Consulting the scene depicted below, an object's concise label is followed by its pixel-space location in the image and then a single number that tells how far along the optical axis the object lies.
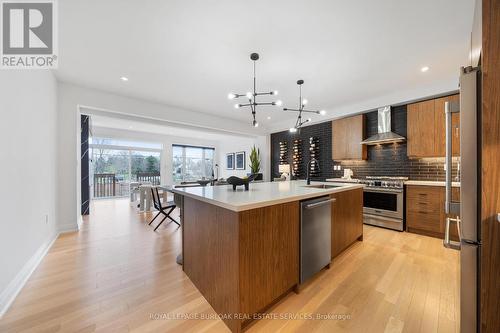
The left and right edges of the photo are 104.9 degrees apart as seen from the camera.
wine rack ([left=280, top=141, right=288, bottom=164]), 6.30
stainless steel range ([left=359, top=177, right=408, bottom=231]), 3.40
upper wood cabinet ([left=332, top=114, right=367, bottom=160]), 4.28
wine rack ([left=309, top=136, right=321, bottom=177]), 5.40
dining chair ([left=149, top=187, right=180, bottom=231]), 3.69
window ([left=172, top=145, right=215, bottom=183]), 9.02
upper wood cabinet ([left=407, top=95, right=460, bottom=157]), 3.22
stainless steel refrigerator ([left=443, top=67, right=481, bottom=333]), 0.99
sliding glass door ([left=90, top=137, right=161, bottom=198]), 7.30
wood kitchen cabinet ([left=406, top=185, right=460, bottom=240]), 3.06
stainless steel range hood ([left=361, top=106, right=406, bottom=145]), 3.80
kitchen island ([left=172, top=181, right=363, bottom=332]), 1.29
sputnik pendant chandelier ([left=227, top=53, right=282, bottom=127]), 2.49
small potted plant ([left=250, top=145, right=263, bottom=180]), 6.86
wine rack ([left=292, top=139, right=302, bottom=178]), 5.87
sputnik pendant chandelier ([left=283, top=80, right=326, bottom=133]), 3.26
